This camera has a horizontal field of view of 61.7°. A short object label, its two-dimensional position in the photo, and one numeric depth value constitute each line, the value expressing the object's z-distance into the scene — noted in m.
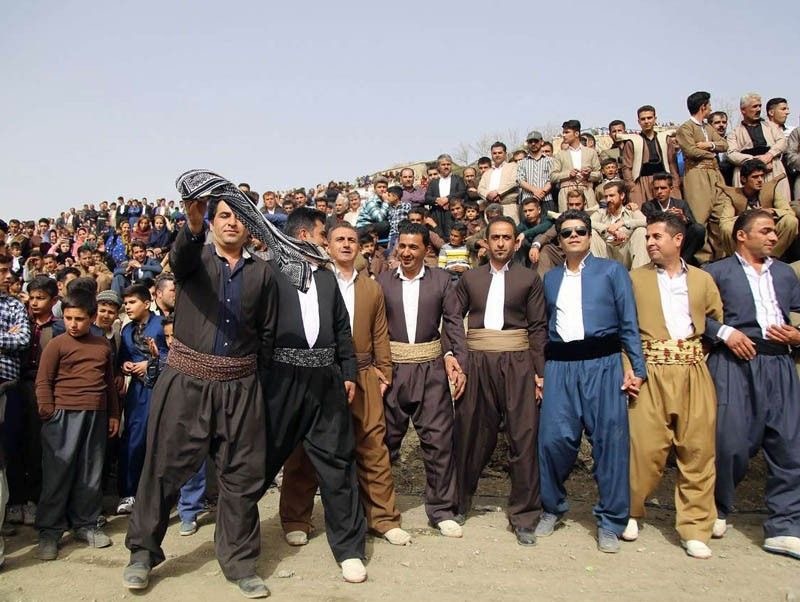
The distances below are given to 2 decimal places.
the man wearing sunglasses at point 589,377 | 4.16
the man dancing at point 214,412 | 3.50
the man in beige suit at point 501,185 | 9.02
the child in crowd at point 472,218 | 8.80
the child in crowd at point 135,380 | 4.87
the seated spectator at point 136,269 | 10.00
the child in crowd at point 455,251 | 8.08
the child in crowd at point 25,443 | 4.64
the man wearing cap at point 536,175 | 8.41
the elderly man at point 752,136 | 7.18
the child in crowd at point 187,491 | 4.50
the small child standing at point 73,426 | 4.23
